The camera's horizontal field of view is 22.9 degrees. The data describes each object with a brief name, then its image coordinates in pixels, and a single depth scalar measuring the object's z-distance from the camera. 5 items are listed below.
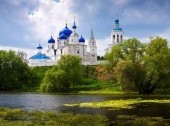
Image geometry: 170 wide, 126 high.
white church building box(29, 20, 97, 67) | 163.50
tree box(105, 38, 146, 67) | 109.39
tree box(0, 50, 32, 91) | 131.75
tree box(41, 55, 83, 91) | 113.62
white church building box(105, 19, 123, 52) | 168.25
